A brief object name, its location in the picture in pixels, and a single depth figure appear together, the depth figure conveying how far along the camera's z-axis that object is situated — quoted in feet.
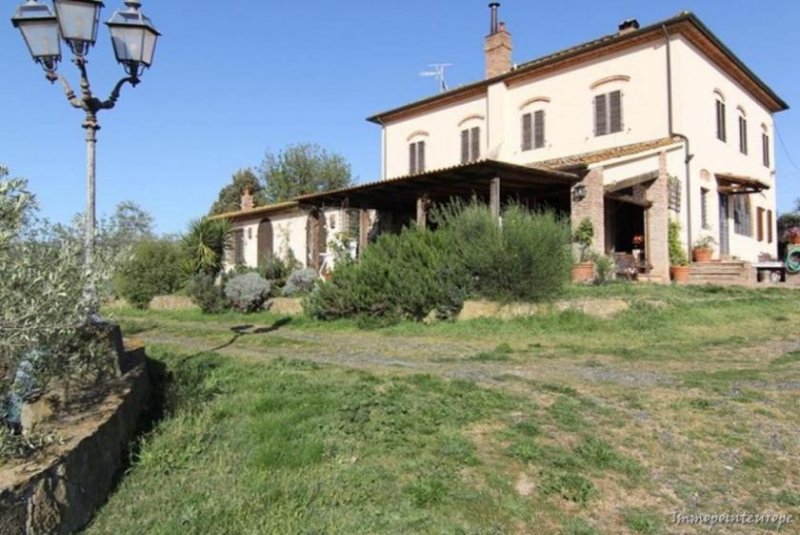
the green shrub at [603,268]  45.39
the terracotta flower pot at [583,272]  45.09
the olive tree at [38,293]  9.45
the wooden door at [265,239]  89.35
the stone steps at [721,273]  50.90
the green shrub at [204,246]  59.62
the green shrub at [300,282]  53.62
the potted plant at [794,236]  62.64
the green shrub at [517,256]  35.06
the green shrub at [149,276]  60.59
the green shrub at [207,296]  50.72
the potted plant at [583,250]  45.19
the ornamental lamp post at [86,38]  17.95
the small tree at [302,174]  149.28
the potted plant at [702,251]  54.65
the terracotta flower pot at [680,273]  51.97
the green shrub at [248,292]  49.16
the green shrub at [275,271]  62.44
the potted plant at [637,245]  54.08
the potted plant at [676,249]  53.47
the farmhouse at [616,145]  52.03
